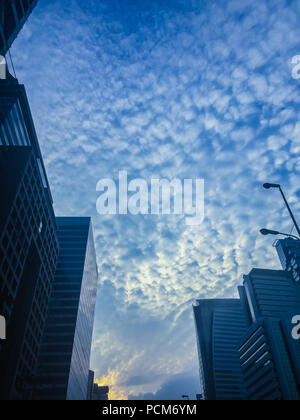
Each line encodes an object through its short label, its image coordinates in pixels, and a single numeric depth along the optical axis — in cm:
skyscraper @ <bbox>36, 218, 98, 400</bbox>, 9631
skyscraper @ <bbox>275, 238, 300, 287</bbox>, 17015
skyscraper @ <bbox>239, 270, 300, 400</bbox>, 11562
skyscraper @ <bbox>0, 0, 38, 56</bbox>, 4222
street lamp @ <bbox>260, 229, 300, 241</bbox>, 1512
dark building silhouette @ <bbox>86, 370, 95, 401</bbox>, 18742
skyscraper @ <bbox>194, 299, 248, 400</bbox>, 19732
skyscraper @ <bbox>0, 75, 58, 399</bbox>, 4956
